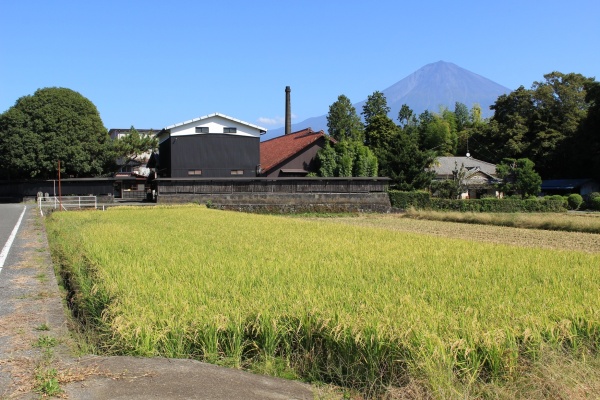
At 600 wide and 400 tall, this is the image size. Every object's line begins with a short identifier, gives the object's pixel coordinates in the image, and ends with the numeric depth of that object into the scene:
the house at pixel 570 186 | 47.66
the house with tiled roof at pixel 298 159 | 35.22
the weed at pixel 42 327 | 4.80
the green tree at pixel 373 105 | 61.56
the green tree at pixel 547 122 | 47.94
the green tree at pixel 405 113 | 73.12
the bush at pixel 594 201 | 38.50
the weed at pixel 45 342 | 4.22
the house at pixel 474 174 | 46.81
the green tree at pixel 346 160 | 34.28
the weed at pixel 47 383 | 3.18
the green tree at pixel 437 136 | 61.50
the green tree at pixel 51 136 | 36.12
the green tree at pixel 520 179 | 41.03
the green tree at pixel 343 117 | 53.03
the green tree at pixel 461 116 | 77.69
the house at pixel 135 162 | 59.09
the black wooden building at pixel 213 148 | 34.81
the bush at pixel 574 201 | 39.94
